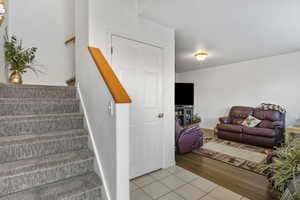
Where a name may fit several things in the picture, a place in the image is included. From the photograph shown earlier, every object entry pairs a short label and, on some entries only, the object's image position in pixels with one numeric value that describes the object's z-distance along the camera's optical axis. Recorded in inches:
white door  84.7
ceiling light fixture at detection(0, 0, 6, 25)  94.7
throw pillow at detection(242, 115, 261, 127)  162.4
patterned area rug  108.5
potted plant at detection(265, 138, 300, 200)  47.4
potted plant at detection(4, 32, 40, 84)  91.0
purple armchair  120.8
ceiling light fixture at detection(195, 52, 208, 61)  151.9
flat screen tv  198.1
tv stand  196.5
